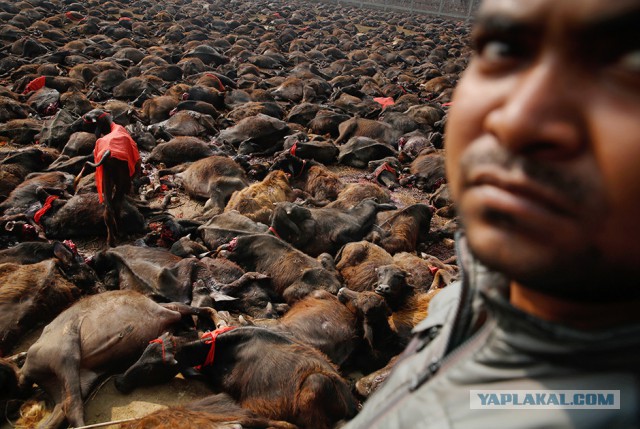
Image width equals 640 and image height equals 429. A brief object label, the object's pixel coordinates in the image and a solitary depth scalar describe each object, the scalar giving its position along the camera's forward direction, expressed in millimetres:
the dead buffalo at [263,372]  3785
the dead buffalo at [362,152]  10352
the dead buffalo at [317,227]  6812
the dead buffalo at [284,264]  5637
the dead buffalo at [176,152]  9578
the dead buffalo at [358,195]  8016
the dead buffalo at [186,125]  10703
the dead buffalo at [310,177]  8773
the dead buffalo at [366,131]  11359
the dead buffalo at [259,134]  10594
